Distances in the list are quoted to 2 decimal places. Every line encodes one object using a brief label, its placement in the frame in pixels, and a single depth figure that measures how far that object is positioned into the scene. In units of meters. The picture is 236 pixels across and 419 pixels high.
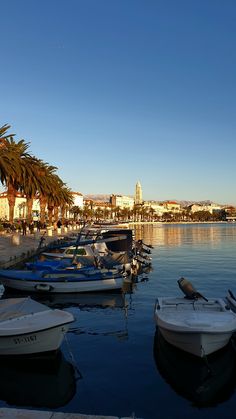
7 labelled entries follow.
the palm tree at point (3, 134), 45.38
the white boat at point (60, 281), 20.73
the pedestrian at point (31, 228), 58.56
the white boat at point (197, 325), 10.38
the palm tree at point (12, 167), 44.06
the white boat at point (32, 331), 10.45
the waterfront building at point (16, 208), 144.62
